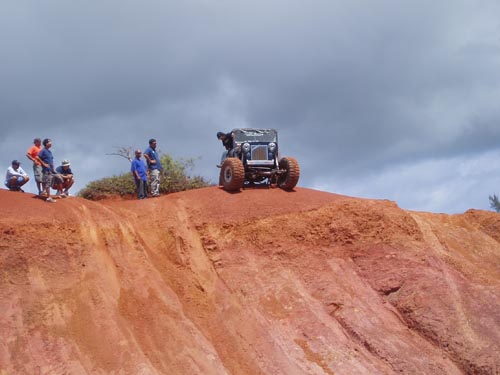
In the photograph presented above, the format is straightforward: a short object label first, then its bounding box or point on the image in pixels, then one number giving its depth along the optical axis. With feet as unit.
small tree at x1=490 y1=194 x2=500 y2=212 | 153.89
